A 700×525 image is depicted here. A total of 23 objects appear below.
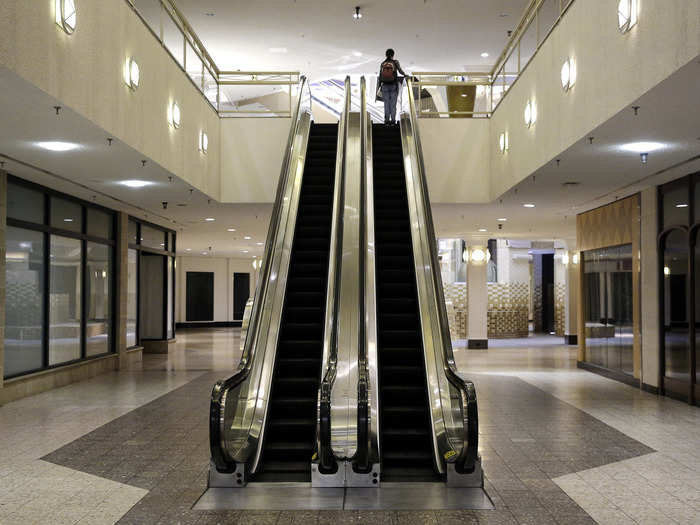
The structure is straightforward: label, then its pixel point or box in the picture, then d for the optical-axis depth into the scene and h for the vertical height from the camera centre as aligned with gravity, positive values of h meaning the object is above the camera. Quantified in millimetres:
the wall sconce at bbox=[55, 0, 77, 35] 6939 +2786
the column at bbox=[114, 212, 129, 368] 15359 +86
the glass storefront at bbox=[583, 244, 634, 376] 12938 -373
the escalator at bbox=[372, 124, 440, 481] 6305 -630
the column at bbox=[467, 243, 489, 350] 20844 -275
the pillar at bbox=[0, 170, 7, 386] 10141 +485
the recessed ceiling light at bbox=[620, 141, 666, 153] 8555 +1766
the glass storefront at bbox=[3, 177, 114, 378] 10750 +191
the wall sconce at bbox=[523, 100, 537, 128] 10903 +2797
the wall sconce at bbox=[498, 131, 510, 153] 13005 +2777
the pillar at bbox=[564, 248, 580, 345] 22703 -502
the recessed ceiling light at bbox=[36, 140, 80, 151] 8648 +1822
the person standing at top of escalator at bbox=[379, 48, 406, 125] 13633 +3957
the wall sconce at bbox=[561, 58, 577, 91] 8934 +2796
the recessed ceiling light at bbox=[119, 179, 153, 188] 11883 +1842
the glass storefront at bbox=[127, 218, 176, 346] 18828 +189
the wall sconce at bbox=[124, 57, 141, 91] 9143 +2890
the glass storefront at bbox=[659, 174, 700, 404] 10453 +32
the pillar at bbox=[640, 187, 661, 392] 11641 -80
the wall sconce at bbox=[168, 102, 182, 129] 11281 +2858
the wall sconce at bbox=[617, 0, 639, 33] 6770 +2714
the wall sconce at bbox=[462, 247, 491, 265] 21156 +991
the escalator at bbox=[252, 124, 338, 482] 6430 -611
